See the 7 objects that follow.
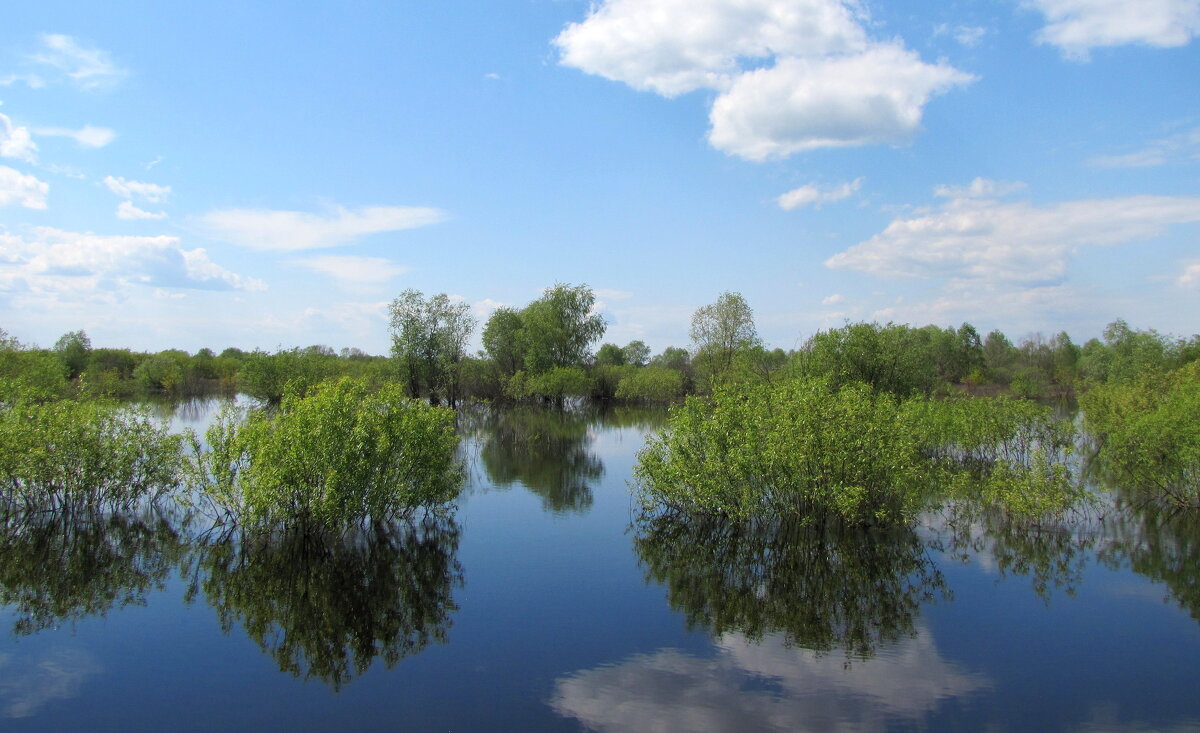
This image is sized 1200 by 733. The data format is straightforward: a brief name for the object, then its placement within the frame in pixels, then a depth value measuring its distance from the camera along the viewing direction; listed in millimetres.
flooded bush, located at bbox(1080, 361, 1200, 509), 21828
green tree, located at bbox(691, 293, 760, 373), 62969
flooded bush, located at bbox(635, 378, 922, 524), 18906
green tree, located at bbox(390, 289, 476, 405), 69125
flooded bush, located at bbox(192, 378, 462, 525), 17422
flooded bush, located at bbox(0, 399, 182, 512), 19375
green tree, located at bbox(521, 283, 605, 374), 79312
